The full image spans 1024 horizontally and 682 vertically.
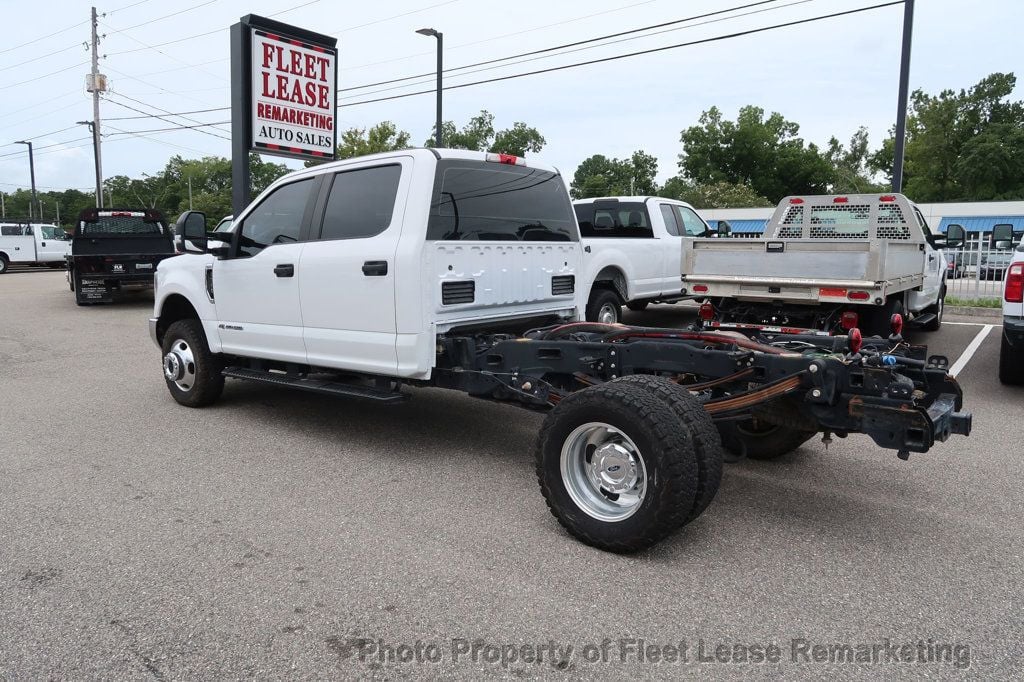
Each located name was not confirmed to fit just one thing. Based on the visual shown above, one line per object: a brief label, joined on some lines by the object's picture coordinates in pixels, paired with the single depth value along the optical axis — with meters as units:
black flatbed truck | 15.55
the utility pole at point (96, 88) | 34.15
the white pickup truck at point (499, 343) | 3.65
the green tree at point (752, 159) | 70.75
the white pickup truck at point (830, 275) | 7.60
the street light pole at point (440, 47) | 19.83
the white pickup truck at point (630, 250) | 10.22
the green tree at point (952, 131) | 61.97
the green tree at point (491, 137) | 59.91
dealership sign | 10.77
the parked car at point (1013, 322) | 6.80
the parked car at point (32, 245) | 28.89
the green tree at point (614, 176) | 81.50
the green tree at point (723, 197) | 56.84
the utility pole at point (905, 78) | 13.88
